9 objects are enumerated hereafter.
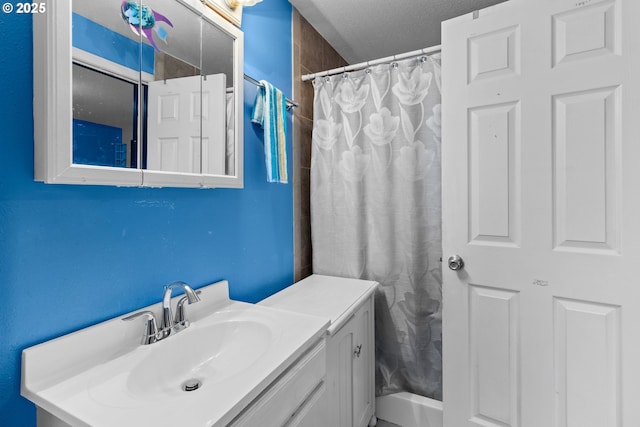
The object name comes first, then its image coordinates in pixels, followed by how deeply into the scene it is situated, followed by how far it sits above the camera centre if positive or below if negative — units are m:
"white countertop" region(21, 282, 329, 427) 0.61 -0.39
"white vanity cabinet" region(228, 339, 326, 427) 0.73 -0.50
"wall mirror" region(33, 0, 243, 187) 0.73 +0.35
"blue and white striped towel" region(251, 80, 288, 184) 1.37 +0.39
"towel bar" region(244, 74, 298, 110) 1.36 +0.59
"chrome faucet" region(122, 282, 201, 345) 0.91 -0.33
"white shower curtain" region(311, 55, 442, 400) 1.56 +0.06
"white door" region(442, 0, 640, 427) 1.12 -0.01
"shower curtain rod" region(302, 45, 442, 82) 1.51 +0.78
